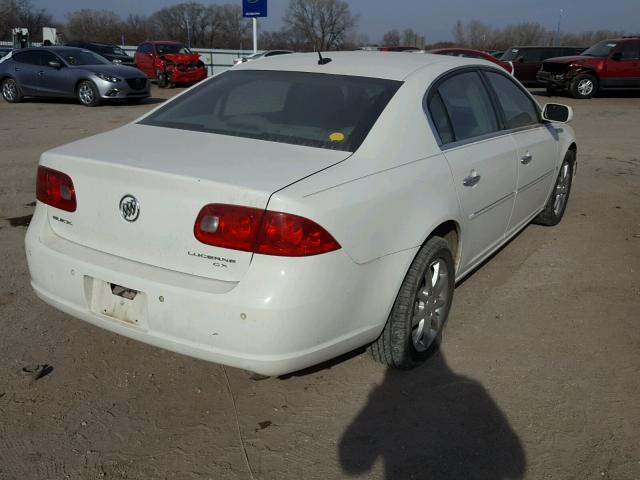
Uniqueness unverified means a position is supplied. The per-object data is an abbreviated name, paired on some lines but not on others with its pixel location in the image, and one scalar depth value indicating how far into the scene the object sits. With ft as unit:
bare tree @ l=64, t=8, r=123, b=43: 249.14
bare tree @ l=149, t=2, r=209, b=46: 266.36
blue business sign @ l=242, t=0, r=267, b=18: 61.72
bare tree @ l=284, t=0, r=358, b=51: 226.38
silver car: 50.65
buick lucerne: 7.96
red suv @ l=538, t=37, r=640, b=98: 61.24
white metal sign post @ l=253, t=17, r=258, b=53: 64.64
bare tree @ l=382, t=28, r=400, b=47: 255.86
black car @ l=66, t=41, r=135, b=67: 78.56
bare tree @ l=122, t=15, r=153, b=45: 245.71
